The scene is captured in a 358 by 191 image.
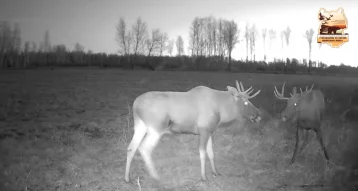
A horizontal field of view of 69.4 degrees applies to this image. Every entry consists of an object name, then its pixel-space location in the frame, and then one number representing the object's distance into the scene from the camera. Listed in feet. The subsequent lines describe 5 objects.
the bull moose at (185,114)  17.81
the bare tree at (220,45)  149.57
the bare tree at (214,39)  146.82
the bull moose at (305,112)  23.16
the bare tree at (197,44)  138.82
